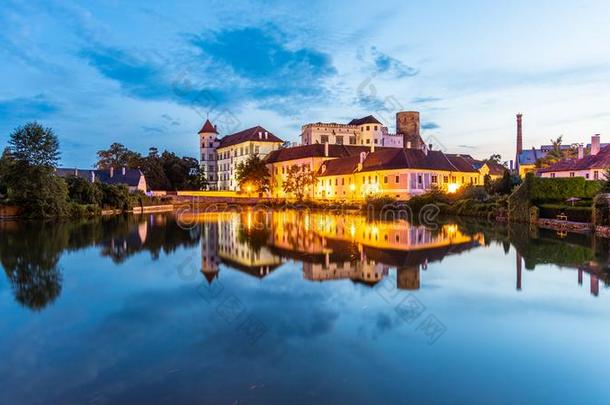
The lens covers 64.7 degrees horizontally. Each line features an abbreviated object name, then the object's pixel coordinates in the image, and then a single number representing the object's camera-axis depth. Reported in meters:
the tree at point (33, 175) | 32.81
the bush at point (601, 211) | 20.89
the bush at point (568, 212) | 22.80
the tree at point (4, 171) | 33.78
